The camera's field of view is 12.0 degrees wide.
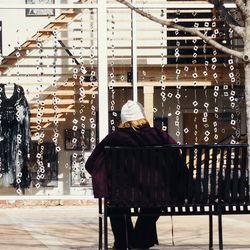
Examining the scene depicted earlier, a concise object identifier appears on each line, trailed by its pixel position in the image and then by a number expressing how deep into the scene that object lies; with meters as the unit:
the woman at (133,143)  10.39
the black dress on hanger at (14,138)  22.65
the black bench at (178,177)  9.89
